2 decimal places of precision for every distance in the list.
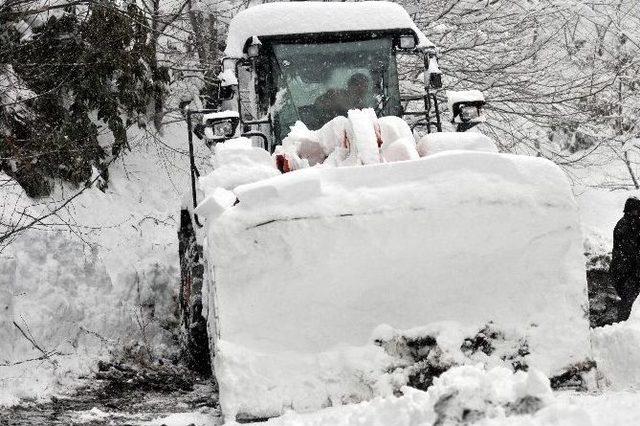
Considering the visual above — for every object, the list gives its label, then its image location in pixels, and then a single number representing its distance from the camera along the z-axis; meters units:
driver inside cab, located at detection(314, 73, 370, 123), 12.23
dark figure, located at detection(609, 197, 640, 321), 12.09
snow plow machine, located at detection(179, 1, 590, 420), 7.85
